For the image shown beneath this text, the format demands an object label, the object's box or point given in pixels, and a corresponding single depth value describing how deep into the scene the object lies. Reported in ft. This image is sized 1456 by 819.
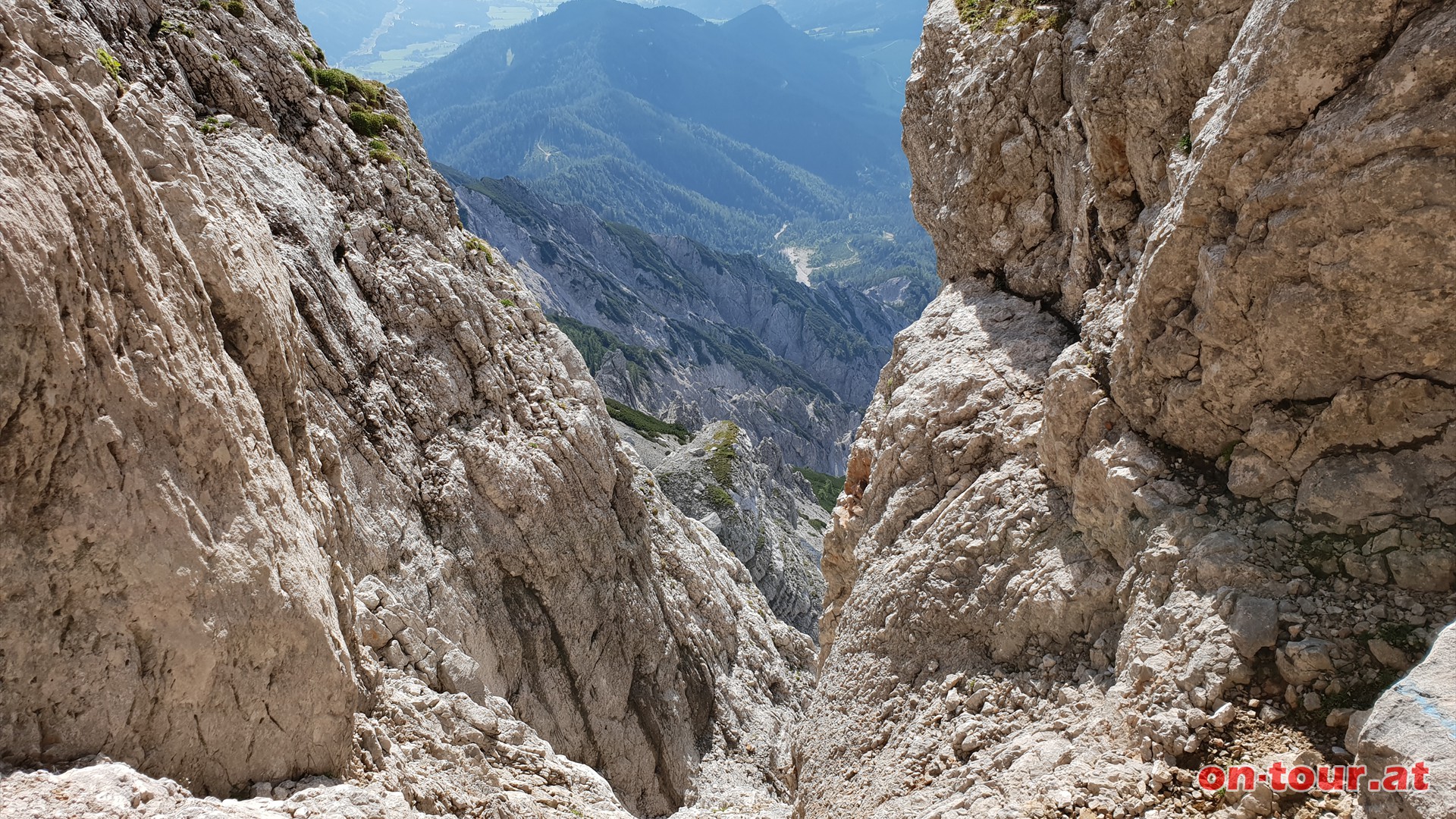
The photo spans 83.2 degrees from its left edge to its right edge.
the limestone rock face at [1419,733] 19.52
